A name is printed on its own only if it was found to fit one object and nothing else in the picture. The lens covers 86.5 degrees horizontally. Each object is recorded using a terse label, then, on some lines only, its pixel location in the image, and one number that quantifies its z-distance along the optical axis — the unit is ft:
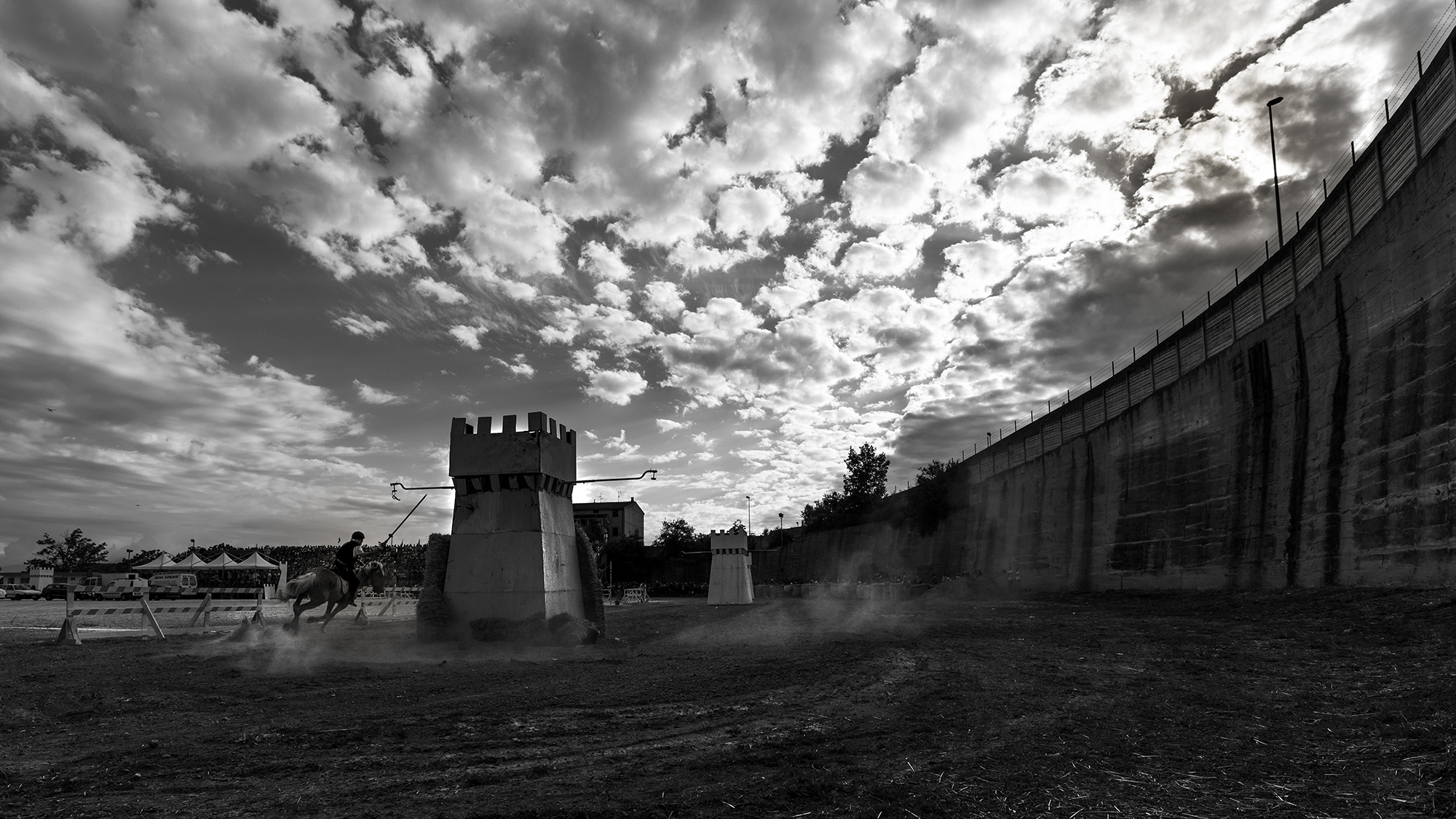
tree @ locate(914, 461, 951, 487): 228.37
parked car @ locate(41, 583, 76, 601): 195.72
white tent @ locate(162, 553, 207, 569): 145.89
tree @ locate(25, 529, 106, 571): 379.14
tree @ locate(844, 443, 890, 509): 344.90
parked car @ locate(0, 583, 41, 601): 204.95
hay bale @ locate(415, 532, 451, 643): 57.98
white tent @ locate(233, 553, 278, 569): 153.90
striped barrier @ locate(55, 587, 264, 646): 58.49
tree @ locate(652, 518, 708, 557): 351.87
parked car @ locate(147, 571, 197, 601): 148.05
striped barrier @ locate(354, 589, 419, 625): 80.37
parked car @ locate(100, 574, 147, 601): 152.56
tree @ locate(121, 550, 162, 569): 379.78
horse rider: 59.21
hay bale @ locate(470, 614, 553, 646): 56.59
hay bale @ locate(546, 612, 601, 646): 57.41
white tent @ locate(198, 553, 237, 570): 139.75
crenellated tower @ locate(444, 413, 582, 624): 57.93
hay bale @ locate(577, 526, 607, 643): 64.28
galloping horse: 58.18
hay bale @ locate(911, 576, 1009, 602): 140.30
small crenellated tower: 165.27
